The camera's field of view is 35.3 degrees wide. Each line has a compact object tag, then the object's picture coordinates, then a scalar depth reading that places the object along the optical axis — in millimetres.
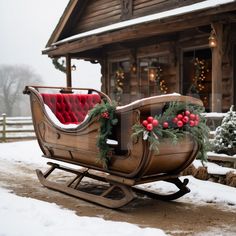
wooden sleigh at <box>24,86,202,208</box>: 4273
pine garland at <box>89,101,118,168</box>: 4508
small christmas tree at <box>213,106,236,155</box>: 6277
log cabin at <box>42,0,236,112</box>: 7883
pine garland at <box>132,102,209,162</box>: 4098
